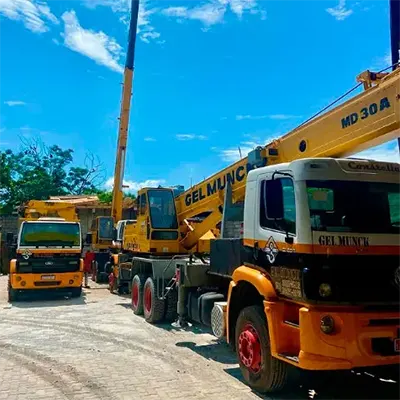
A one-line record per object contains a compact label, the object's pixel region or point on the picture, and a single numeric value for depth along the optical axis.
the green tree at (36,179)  32.50
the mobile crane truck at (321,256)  4.42
